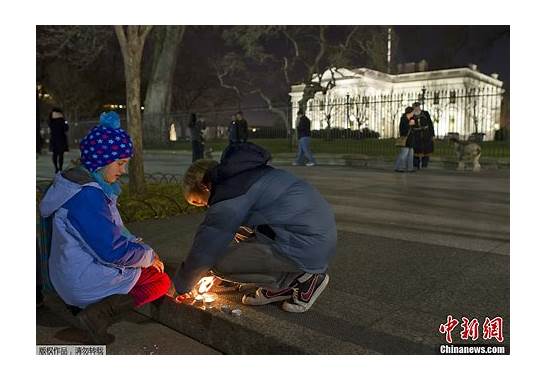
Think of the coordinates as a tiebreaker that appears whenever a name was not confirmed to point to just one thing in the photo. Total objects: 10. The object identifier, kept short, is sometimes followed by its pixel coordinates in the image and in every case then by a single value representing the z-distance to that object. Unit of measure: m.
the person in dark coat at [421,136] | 11.52
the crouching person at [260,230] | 2.84
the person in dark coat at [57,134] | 10.99
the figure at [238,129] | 15.69
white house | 39.41
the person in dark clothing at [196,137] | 14.26
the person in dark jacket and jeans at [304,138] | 13.91
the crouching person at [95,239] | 2.73
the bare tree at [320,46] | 24.81
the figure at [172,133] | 24.26
